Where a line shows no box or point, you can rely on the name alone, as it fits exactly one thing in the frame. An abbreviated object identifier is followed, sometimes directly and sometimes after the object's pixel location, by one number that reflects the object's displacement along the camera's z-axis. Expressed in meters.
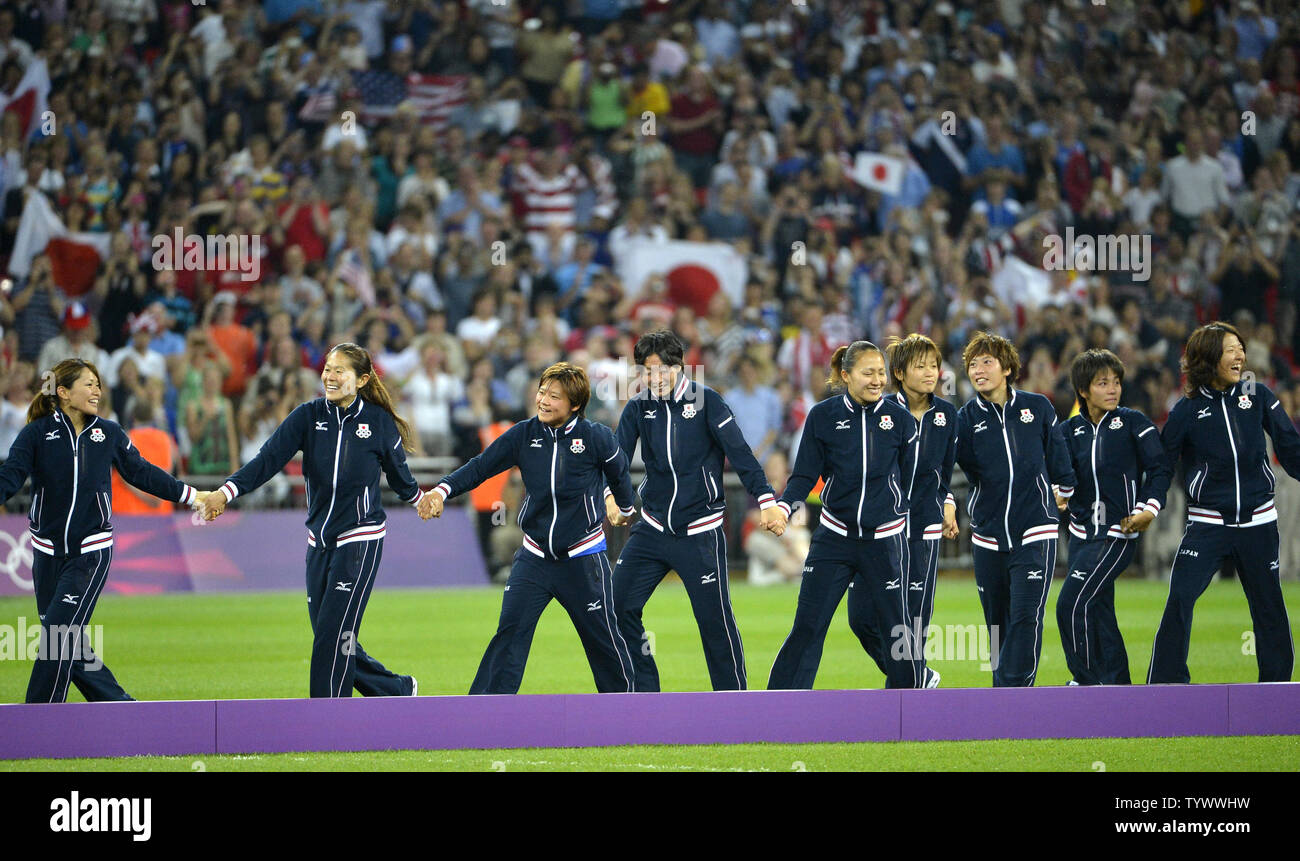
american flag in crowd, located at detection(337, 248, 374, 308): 41.62
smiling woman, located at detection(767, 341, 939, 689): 19.44
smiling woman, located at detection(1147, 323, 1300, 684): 20.25
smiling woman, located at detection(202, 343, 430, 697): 18.42
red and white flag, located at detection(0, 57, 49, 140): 43.06
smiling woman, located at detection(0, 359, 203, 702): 18.78
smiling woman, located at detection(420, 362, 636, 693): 18.80
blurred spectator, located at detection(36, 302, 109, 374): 37.47
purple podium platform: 16.59
